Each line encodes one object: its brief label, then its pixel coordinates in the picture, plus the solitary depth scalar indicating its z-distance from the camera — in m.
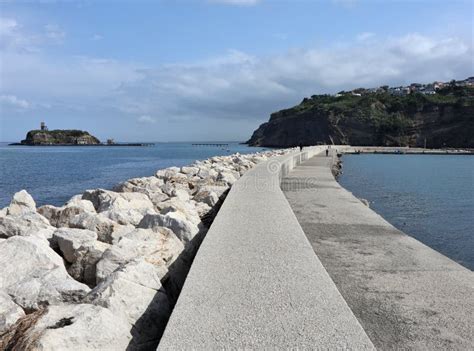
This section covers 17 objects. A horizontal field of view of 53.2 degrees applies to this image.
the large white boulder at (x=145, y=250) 3.73
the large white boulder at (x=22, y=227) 5.00
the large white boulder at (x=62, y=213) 5.99
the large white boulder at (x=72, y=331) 2.33
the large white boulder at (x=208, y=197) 7.66
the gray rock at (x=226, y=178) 10.29
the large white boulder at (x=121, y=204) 5.94
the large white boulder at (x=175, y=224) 4.81
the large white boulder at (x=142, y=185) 9.50
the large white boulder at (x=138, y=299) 2.92
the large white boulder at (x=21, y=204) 6.97
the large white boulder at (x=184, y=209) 5.77
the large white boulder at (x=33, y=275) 3.18
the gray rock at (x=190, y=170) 13.95
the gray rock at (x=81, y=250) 4.04
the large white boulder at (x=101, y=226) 5.19
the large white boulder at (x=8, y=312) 2.77
